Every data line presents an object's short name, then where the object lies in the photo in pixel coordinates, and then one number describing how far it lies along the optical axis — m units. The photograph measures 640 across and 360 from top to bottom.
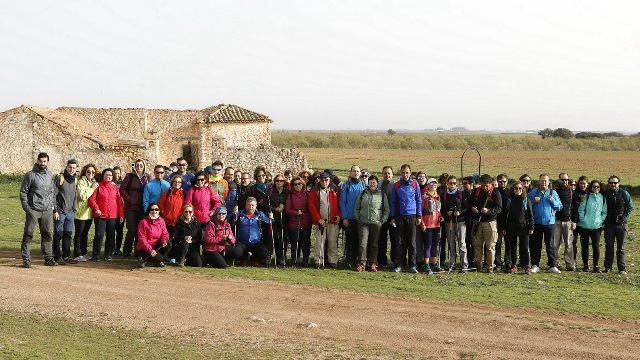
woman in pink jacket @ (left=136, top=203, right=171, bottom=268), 12.75
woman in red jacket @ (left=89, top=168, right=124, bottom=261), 13.30
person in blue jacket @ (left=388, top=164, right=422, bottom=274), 13.08
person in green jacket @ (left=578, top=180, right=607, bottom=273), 13.91
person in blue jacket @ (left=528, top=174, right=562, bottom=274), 13.70
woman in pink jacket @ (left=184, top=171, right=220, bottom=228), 13.23
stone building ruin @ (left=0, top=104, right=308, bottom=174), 28.94
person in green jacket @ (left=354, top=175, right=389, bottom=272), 13.15
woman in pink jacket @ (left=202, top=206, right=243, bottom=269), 13.06
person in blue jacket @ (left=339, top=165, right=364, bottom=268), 13.45
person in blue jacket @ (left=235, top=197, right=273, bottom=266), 13.48
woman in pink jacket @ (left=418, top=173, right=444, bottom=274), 13.30
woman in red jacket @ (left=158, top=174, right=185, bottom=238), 13.27
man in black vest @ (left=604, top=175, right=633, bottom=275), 13.88
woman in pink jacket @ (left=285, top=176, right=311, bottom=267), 13.57
